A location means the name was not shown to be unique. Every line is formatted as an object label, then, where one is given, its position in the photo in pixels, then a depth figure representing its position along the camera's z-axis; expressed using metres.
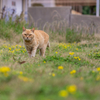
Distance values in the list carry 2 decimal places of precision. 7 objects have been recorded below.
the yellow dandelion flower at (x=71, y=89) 4.27
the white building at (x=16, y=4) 29.33
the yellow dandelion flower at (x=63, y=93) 4.15
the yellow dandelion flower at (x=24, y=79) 5.30
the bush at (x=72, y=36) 18.84
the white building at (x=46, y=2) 34.44
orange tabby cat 10.92
